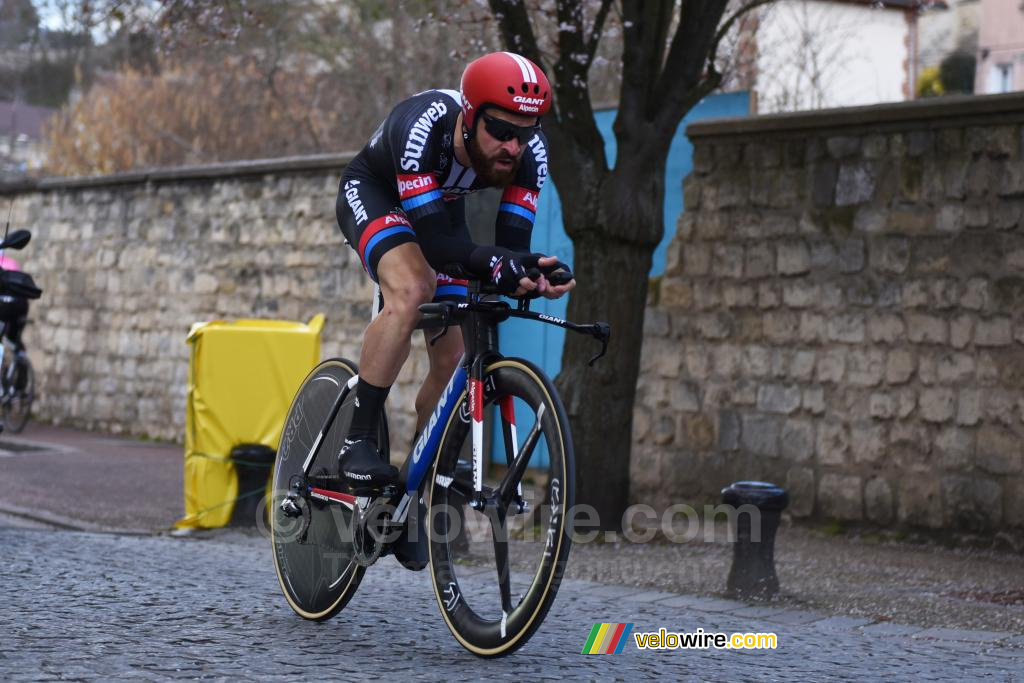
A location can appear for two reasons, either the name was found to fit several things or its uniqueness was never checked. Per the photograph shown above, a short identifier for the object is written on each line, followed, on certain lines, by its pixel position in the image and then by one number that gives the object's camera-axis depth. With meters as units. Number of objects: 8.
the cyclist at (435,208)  9.12
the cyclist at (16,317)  27.80
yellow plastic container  17.78
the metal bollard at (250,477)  17.84
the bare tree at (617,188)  17.47
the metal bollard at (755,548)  13.53
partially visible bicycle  30.98
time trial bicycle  8.62
